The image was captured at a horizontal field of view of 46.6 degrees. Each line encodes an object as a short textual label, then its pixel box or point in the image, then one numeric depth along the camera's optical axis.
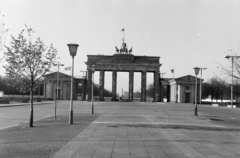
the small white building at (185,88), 100.75
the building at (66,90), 100.76
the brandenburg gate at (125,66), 98.81
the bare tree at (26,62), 17.39
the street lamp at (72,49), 19.42
